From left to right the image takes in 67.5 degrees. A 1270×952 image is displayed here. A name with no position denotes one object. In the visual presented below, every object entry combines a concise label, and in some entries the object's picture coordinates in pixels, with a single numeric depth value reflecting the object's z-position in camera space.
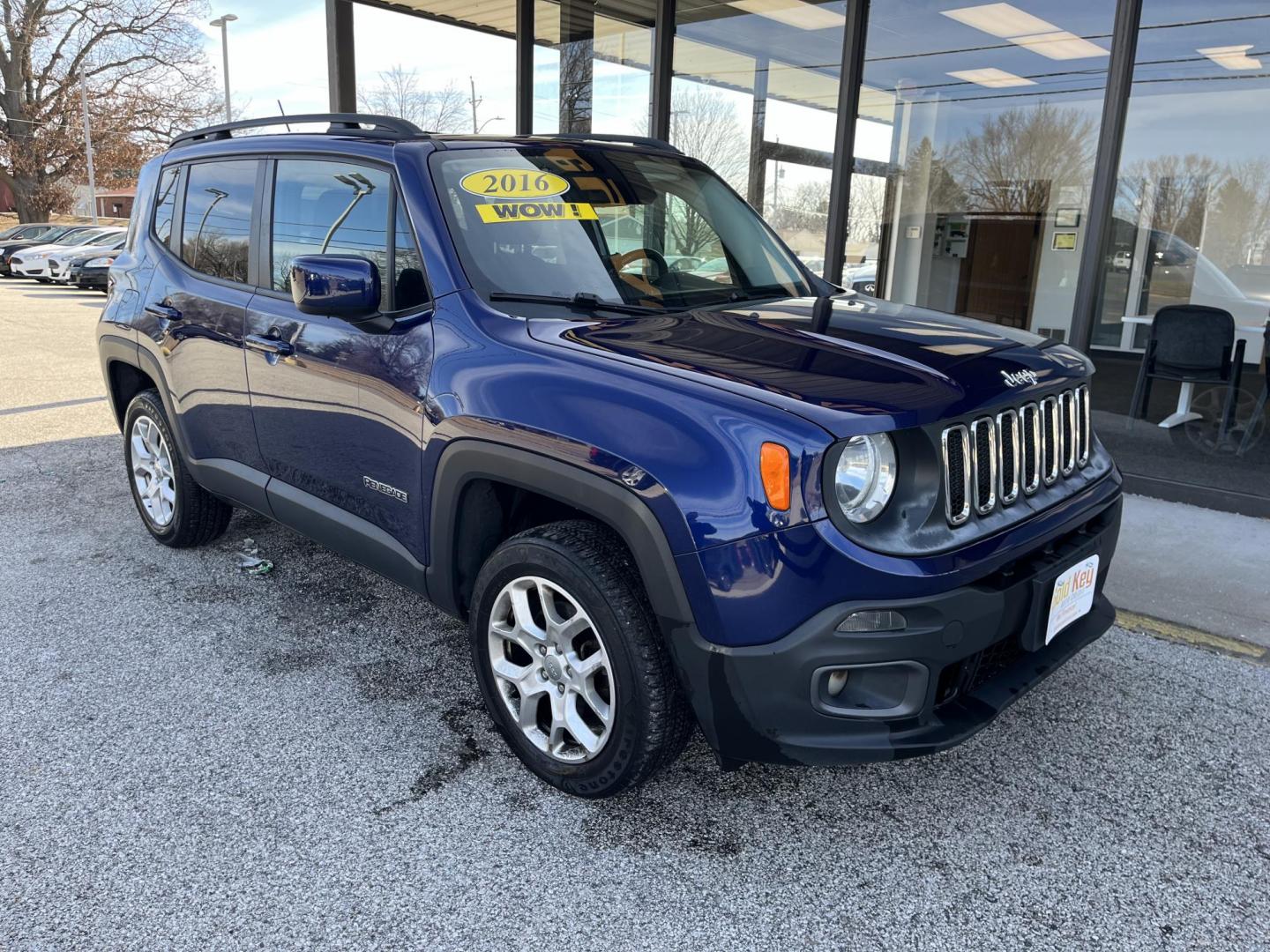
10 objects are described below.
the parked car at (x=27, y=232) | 28.27
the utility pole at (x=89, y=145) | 39.62
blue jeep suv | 2.20
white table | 6.04
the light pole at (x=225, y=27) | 35.56
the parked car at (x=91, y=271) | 21.55
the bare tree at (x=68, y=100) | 39.53
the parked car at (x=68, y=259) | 23.11
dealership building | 6.00
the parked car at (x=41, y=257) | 23.94
